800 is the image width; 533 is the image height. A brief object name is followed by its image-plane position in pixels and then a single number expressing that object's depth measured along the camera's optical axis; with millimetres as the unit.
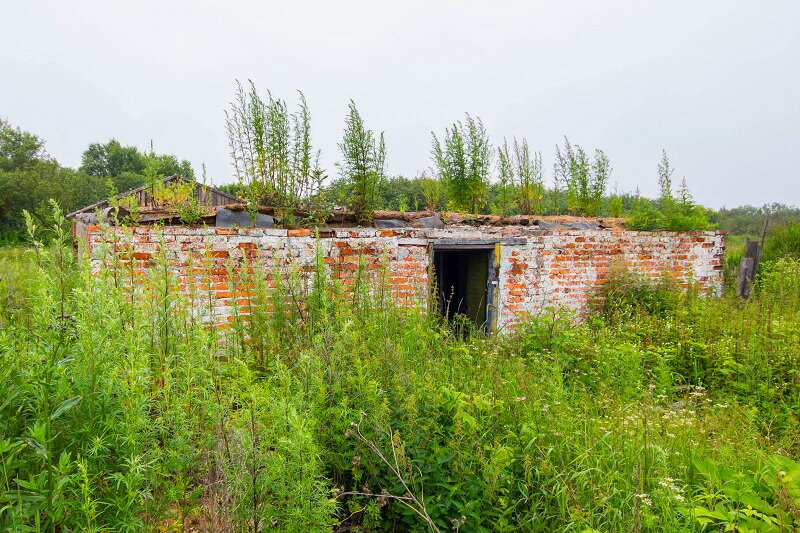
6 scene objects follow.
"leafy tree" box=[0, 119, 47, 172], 35166
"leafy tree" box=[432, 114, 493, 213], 8438
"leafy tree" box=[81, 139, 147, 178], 45125
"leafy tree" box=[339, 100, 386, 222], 6043
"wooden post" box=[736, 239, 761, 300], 9383
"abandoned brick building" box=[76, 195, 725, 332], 4824
